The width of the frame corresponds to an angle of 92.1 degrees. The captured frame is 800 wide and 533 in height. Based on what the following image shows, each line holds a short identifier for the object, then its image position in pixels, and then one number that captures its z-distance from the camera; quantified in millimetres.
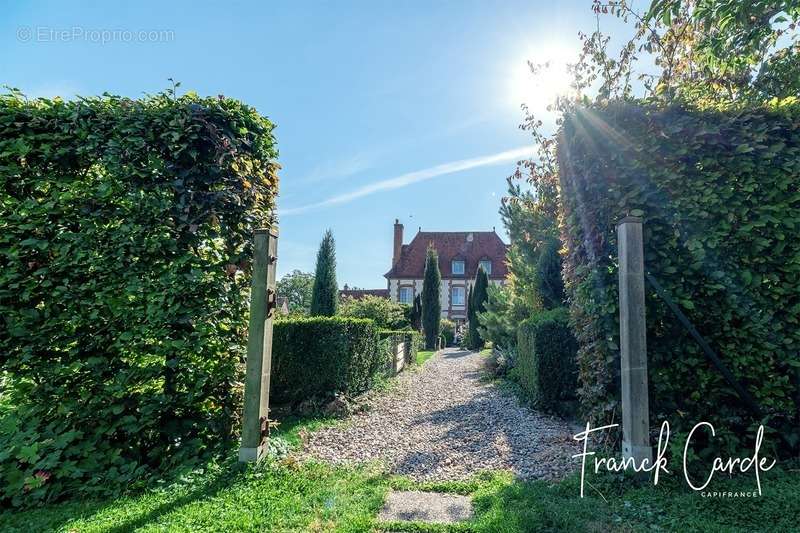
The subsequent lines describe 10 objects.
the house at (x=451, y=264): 30688
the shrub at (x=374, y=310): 13531
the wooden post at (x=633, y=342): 2893
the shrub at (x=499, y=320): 9961
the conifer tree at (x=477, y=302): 19875
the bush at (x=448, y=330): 25394
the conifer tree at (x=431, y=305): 21234
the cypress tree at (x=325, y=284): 12836
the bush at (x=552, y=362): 5617
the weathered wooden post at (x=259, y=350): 3346
